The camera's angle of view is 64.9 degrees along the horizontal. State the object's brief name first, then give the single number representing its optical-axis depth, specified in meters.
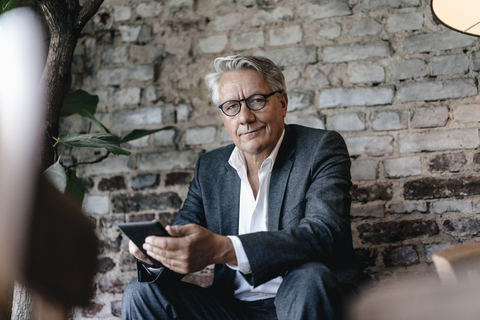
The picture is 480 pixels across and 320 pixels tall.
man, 1.11
